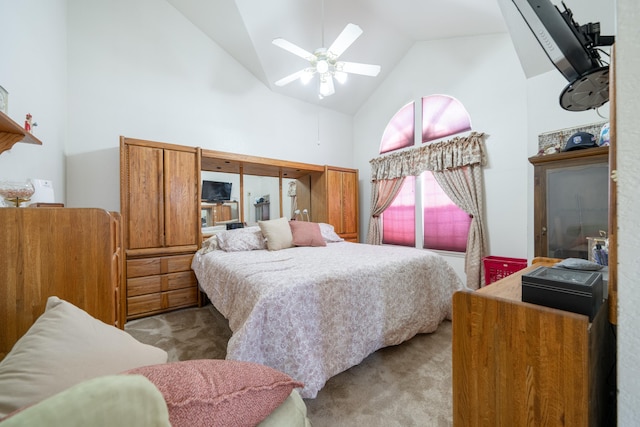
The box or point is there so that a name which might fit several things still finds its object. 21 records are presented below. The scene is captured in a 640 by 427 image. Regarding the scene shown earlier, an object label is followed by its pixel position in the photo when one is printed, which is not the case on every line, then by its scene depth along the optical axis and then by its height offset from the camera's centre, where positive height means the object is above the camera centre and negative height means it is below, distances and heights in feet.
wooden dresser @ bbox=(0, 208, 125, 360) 3.23 -0.70
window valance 10.14 +2.54
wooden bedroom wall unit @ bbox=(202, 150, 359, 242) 12.36 +1.30
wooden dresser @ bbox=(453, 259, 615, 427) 2.31 -1.63
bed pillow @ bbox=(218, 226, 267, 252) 9.13 -1.03
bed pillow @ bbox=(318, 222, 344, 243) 11.50 -1.01
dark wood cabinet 5.79 +0.24
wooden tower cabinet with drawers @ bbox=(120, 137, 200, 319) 8.34 -0.29
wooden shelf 4.30 +1.55
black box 2.36 -0.83
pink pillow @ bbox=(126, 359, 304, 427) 1.39 -1.15
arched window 11.04 +0.68
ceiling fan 7.43 +5.19
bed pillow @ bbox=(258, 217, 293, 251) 9.45 -0.83
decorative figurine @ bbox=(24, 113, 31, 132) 5.25 +2.04
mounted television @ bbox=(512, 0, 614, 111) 3.61 +2.60
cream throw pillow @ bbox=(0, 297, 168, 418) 1.44 -1.01
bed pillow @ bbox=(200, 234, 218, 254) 9.13 -1.18
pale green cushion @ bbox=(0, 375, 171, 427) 0.88 -0.74
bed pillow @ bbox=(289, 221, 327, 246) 9.99 -0.88
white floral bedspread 4.50 -2.04
